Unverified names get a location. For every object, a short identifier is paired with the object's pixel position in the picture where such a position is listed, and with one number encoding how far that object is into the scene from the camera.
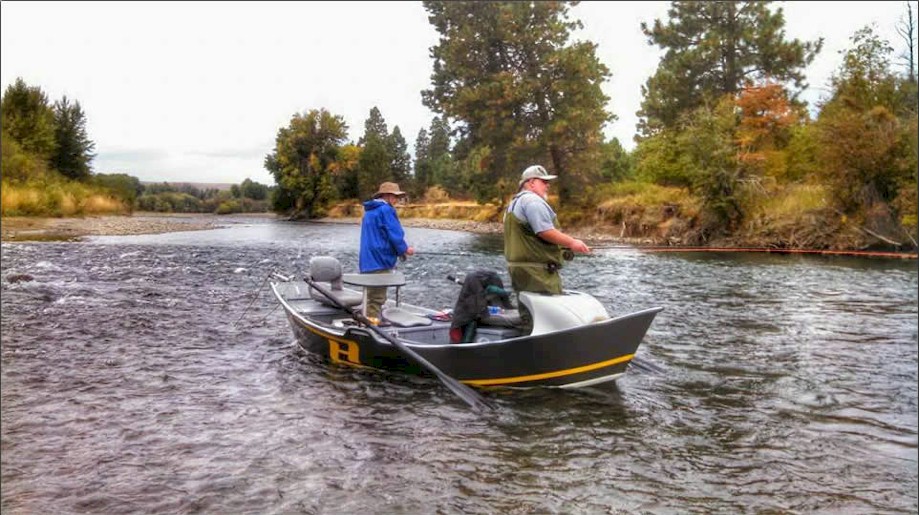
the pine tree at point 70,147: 47.19
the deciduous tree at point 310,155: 68.00
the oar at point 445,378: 7.47
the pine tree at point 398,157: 66.81
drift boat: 7.48
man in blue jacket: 9.58
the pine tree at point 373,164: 62.56
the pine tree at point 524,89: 42.53
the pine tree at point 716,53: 41.19
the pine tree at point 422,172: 73.94
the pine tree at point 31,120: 39.75
